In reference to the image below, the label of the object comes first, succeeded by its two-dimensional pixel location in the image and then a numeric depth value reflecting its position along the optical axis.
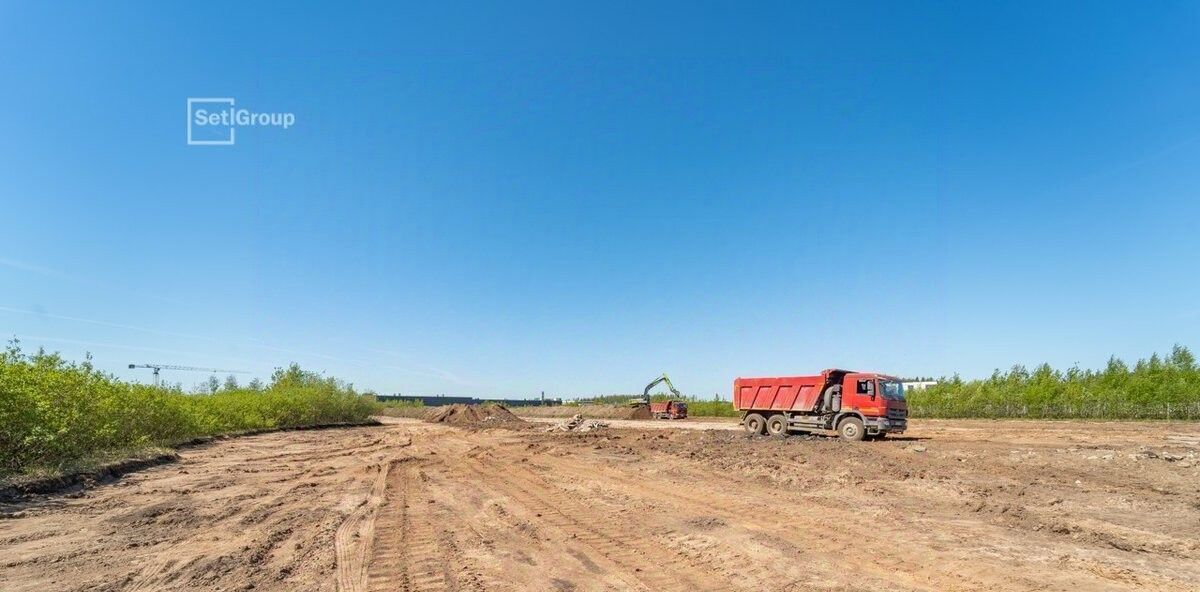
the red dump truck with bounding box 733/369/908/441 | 23.45
